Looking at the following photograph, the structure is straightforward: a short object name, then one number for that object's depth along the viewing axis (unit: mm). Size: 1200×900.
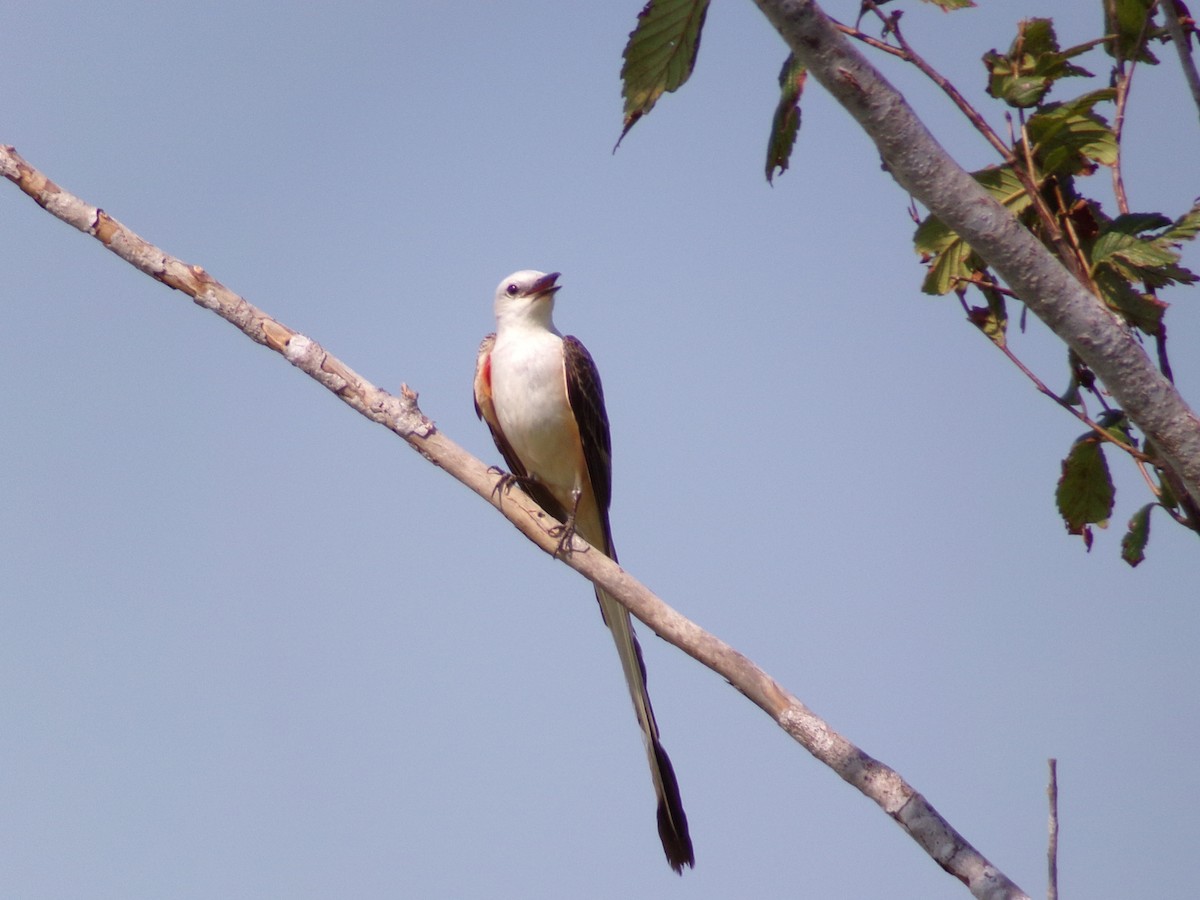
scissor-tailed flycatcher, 13227
